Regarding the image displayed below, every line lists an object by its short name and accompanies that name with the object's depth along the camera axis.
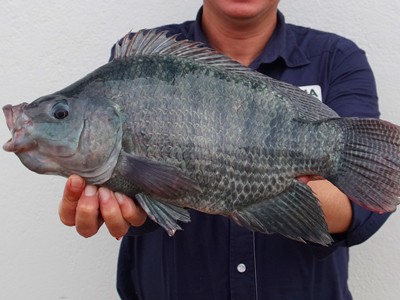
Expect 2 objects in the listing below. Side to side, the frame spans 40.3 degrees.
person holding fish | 1.14
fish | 0.90
